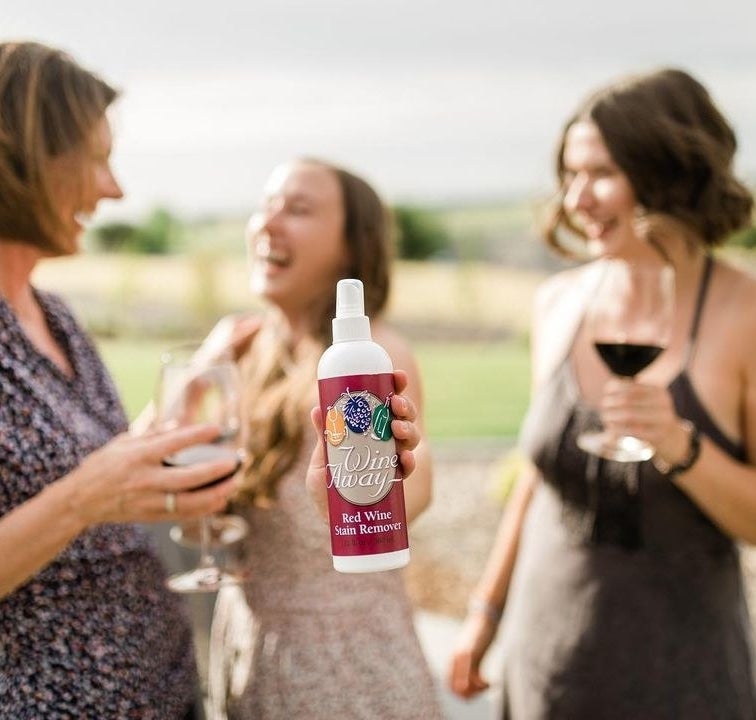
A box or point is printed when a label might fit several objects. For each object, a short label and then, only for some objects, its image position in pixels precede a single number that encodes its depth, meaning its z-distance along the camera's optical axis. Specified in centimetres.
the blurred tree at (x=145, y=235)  2188
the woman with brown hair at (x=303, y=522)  192
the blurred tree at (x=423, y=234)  2648
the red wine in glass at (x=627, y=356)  201
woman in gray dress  216
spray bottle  114
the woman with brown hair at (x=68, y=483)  155
